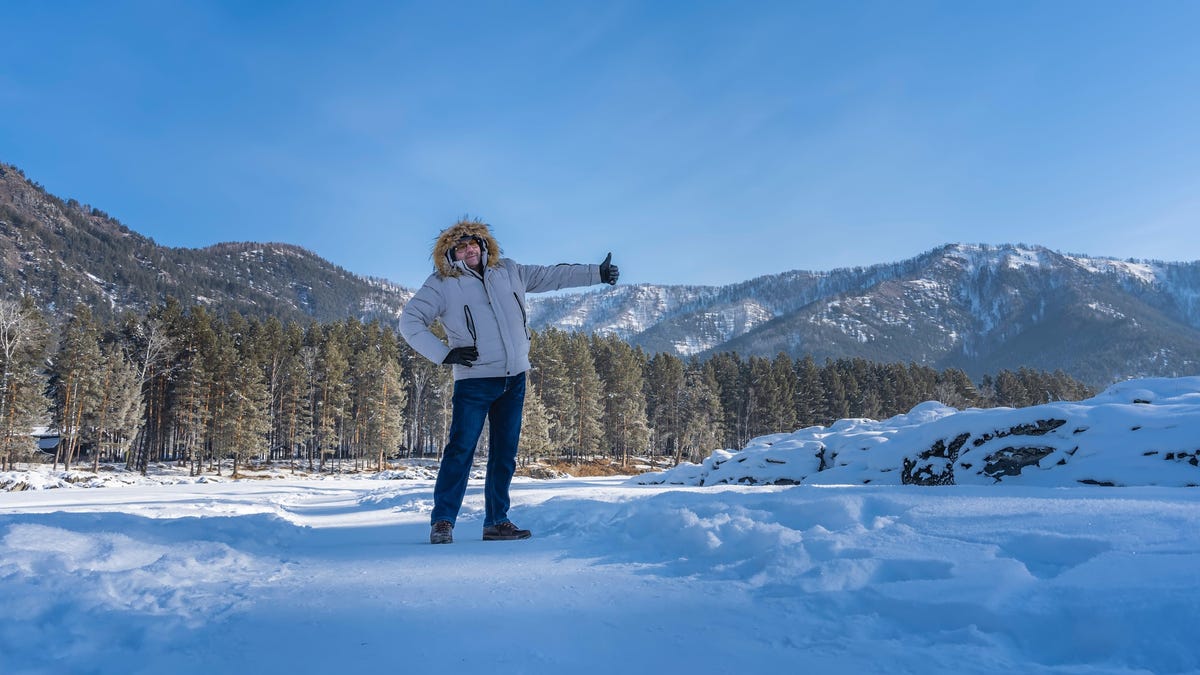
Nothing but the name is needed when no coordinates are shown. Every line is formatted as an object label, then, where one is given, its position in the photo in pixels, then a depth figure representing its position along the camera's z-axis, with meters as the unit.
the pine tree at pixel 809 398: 57.31
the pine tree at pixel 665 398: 52.22
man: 3.91
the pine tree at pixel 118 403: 30.02
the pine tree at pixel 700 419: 50.38
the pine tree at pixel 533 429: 37.22
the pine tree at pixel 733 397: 57.47
